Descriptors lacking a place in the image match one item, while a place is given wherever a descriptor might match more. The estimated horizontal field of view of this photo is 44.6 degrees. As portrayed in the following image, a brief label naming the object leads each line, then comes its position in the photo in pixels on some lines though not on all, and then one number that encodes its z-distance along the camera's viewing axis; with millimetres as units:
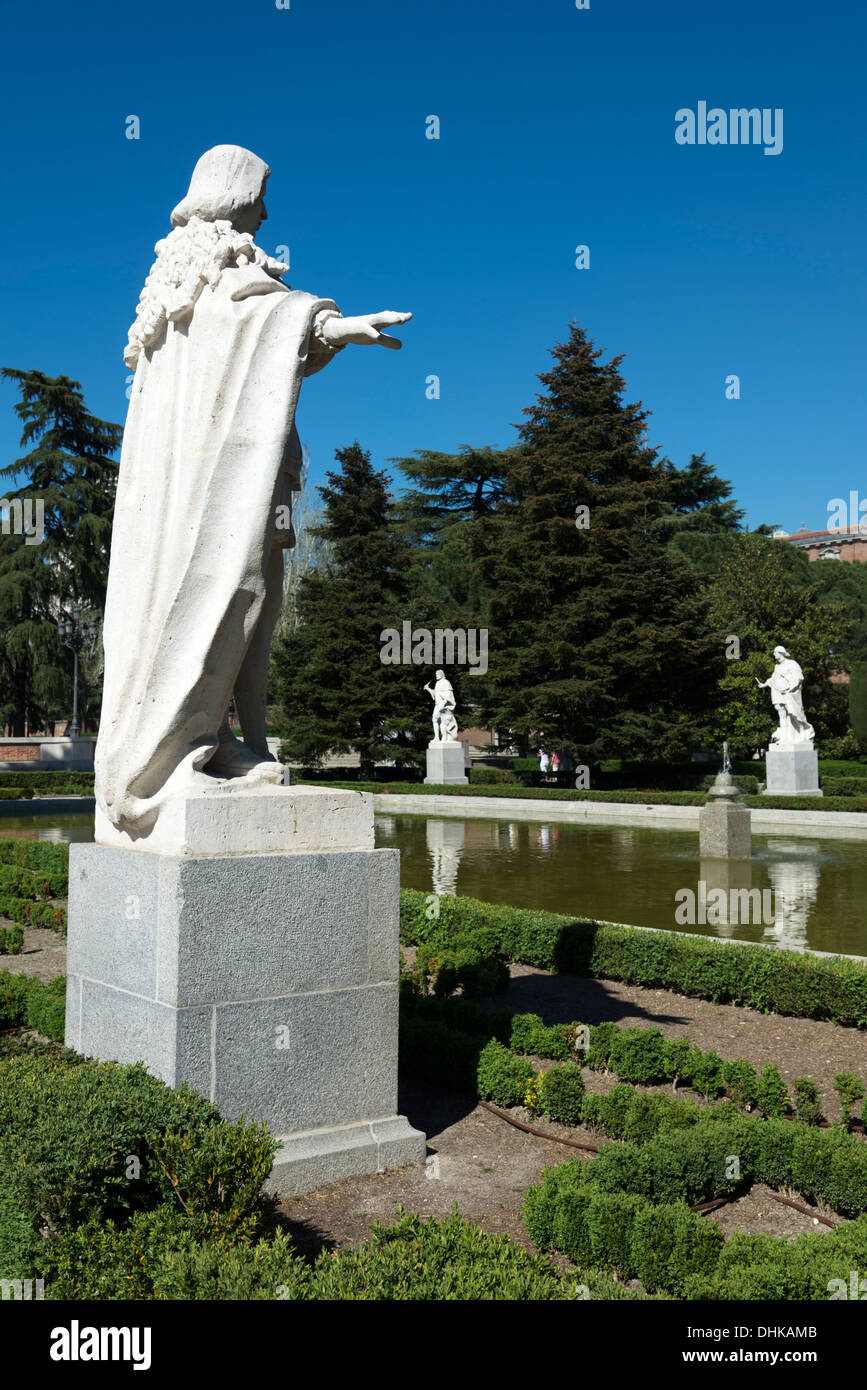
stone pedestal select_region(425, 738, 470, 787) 29578
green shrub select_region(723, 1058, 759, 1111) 5141
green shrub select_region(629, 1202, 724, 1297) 3359
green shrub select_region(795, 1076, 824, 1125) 4879
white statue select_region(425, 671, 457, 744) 29703
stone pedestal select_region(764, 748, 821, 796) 24453
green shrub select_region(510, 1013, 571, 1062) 5914
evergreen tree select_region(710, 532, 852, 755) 32500
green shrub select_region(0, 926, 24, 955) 8953
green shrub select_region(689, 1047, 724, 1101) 5383
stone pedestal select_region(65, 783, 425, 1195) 3990
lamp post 36656
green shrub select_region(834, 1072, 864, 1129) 5008
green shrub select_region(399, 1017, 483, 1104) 5445
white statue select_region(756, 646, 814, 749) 24859
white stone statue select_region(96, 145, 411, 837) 4340
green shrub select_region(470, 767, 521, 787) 29828
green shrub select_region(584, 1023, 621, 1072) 5812
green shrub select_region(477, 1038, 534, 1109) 5234
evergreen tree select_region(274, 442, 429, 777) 33688
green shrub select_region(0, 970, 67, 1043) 5945
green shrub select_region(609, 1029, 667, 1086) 5605
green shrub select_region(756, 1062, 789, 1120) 5012
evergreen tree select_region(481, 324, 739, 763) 29703
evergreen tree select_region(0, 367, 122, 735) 34125
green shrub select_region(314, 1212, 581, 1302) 2764
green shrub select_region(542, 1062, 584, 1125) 4984
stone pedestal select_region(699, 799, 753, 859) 15391
